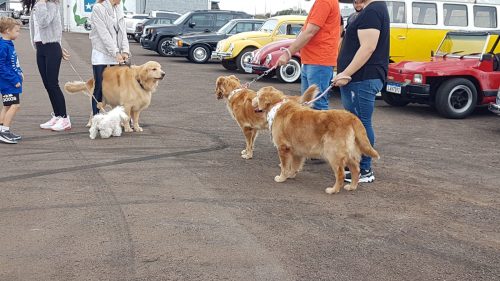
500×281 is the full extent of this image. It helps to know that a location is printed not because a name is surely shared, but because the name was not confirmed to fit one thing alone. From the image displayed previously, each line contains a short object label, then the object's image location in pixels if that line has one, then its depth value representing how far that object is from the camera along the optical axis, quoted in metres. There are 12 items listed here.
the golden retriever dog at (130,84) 7.79
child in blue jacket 7.14
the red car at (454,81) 10.32
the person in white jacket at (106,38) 7.78
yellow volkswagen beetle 17.38
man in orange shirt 6.00
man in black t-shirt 5.25
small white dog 7.47
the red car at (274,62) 14.88
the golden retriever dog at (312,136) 5.14
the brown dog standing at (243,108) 6.45
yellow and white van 14.48
